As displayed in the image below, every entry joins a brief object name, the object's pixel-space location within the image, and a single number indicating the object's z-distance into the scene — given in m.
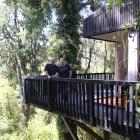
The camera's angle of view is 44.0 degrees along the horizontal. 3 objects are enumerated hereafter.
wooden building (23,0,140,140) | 3.01
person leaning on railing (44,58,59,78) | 4.99
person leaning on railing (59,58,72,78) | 5.11
